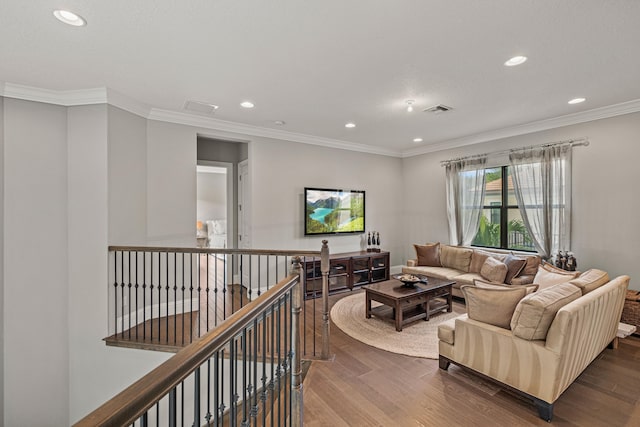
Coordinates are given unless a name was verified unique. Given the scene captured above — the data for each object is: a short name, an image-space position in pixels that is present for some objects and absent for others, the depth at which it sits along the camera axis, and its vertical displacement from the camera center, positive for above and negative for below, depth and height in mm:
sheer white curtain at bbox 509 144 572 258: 4379 +252
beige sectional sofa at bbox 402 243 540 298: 4328 -865
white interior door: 5051 +54
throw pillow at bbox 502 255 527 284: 4316 -817
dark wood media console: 5160 -1089
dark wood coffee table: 3691 -1132
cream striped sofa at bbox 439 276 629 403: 2146 -1080
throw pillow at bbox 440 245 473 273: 5102 -803
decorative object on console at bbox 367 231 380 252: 5962 -632
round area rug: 3227 -1446
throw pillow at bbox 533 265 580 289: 3371 -750
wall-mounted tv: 5430 -18
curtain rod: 4258 +976
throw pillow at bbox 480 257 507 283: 4320 -866
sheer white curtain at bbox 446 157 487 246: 5453 +244
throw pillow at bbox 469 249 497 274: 4852 -798
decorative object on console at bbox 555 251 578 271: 4148 -698
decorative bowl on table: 3987 -918
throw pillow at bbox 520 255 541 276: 4320 -792
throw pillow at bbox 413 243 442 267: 5438 -800
